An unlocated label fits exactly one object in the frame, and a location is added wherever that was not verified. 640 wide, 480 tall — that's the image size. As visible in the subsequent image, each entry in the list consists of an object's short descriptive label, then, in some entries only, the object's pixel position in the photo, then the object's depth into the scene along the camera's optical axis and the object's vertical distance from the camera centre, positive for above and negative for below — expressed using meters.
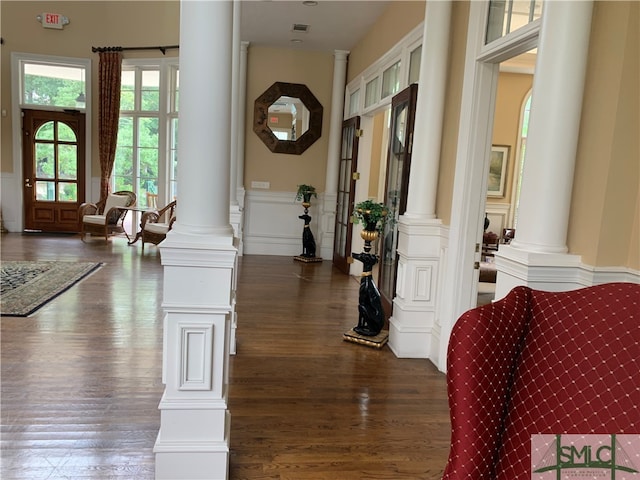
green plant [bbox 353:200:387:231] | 3.55 -0.22
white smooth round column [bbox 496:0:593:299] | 1.93 +0.25
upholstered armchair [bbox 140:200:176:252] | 7.14 -0.84
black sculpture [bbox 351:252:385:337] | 3.67 -0.92
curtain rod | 8.20 +2.12
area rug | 4.12 -1.24
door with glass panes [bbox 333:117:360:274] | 6.34 -0.14
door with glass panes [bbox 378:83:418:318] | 3.84 +0.05
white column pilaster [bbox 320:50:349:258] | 7.17 +0.44
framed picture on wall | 7.44 +0.35
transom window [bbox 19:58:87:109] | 8.39 +1.45
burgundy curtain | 8.23 +1.04
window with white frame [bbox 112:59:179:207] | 8.43 +0.71
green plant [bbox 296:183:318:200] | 7.11 -0.16
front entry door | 8.48 -0.09
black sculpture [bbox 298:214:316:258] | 7.22 -0.94
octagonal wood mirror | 7.29 +0.97
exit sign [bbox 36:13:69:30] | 8.13 +2.52
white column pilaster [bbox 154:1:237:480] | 1.77 -0.35
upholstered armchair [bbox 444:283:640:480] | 1.29 -0.52
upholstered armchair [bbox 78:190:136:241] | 7.71 -0.80
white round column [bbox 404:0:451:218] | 3.34 +0.55
